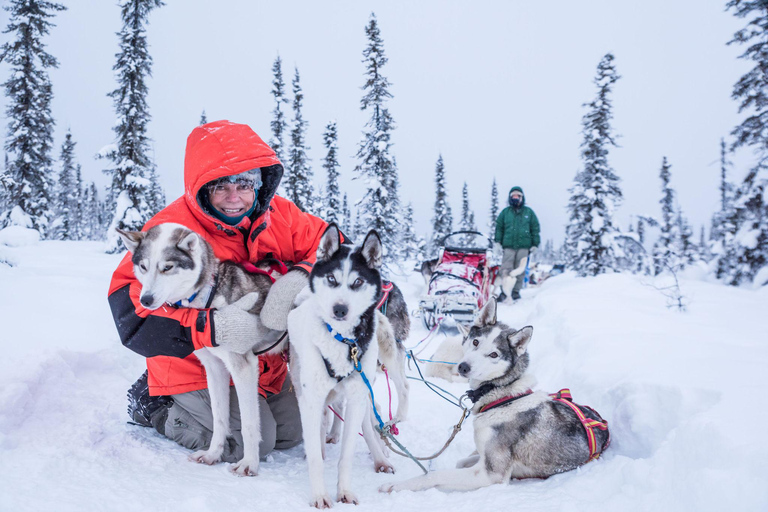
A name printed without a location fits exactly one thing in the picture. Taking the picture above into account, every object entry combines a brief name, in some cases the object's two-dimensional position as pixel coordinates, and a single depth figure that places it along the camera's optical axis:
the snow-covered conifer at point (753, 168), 10.37
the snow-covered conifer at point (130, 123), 15.62
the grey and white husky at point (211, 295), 2.32
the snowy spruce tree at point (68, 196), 32.19
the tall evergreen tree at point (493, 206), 39.91
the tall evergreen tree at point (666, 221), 28.23
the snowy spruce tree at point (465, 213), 37.50
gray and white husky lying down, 2.41
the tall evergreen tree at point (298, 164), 20.78
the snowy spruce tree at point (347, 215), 34.75
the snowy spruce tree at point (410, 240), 36.44
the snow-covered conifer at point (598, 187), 17.88
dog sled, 7.30
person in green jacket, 10.41
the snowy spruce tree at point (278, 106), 20.47
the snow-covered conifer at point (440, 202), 30.17
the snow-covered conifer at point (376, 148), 16.27
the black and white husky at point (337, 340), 2.26
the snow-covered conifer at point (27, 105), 16.67
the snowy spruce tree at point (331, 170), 22.70
